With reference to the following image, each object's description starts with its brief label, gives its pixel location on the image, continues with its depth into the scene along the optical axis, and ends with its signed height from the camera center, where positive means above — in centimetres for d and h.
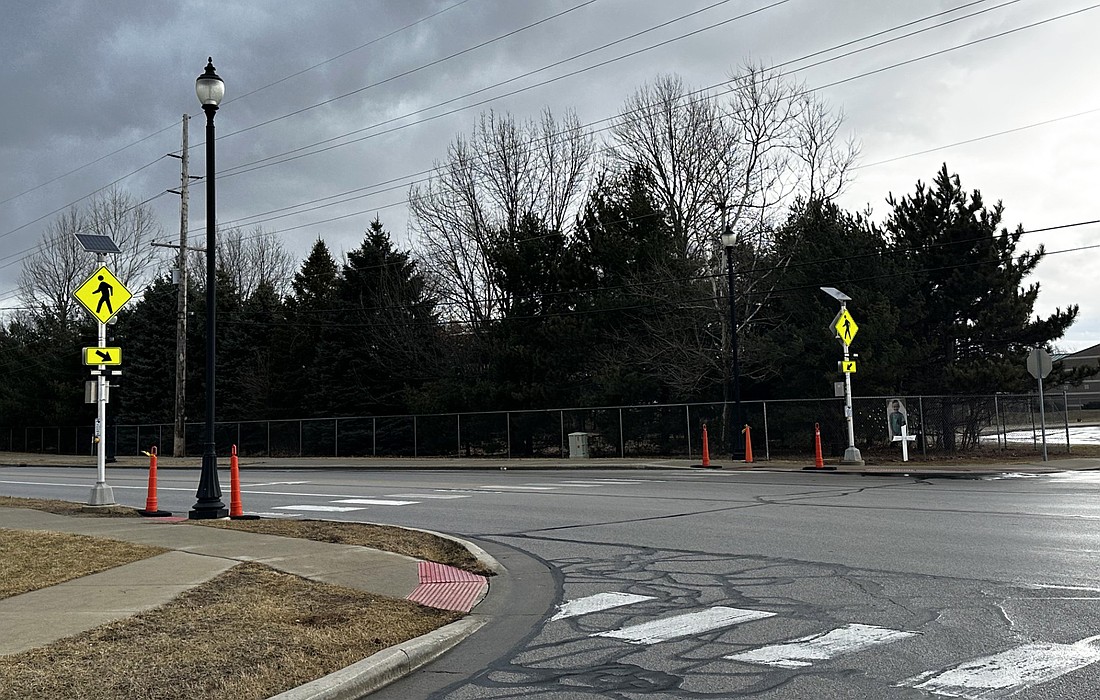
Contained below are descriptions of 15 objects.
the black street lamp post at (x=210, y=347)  1483 +162
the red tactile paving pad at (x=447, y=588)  797 -138
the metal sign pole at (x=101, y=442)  1667 +11
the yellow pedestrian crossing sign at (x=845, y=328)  2588 +275
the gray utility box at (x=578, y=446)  3503 -42
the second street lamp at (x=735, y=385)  2730 +141
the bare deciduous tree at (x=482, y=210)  4494 +1110
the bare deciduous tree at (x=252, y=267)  7320 +1402
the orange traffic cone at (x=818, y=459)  2488 -83
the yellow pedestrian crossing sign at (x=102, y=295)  1639 +271
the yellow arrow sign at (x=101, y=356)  1661 +164
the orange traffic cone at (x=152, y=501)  1572 -93
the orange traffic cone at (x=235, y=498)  1471 -86
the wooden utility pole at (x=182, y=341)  4166 +475
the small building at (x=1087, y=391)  9848 +344
